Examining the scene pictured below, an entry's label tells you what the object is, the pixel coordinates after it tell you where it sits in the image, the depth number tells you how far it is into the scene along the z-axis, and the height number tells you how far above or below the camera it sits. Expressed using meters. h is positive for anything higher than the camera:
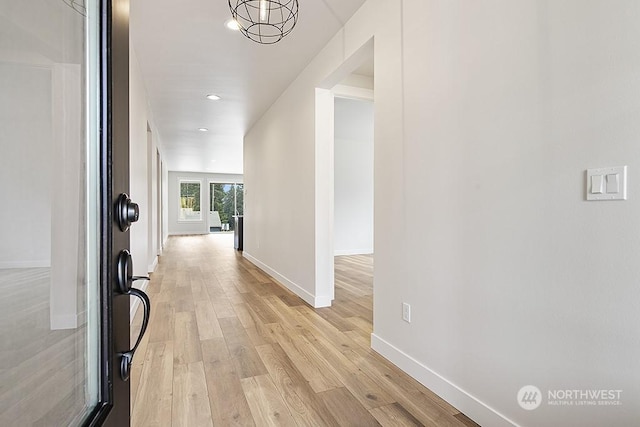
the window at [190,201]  13.13 +0.42
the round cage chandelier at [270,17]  2.38 +1.56
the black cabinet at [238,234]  8.05 -0.57
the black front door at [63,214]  0.44 +0.00
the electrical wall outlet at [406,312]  1.96 -0.62
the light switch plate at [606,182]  1.01 +0.09
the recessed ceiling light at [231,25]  2.62 +1.54
